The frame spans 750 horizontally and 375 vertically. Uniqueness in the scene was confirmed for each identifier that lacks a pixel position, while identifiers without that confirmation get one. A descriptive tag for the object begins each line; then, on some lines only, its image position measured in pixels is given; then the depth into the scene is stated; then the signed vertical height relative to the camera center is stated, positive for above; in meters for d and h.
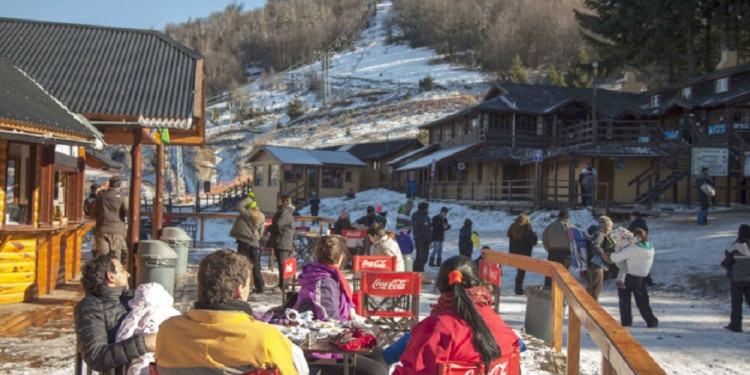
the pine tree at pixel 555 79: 61.97 +11.73
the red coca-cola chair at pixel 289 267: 7.41 -0.98
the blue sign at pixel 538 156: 24.72 +1.53
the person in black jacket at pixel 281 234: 10.05 -0.77
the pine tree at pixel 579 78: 59.96 +11.59
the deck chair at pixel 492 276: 7.52 -1.06
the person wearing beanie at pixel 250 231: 9.84 -0.72
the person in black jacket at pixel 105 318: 3.41 -0.81
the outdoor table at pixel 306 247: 13.98 -1.40
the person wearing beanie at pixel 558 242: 10.43 -0.81
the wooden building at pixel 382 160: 47.19 +2.35
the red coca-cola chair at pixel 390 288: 6.33 -1.02
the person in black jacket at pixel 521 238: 11.32 -0.85
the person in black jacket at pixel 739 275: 8.41 -1.05
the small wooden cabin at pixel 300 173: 42.47 +1.10
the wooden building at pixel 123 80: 9.84 +1.88
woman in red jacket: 3.02 -0.73
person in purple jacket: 4.81 -0.80
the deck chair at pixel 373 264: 7.99 -0.97
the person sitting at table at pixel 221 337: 2.72 -0.69
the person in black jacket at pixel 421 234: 13.75 -0.98
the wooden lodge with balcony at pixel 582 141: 24.84 +2.78
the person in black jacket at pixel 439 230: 15.17 -0.96
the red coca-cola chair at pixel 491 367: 3.00 -0.89
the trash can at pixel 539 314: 7.41 -1.48
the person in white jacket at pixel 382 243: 8.43 -0.75
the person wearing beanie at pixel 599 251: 9.35 -0.90
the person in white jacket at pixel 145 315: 3.53 -0.77
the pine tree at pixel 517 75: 65.44 +12.86
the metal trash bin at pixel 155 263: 8.09 -1.04
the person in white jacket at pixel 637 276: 8.38 -1.11
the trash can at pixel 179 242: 10.61 -1.00
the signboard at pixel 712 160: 20.83 +1.28
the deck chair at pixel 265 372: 2.72 -0.82
